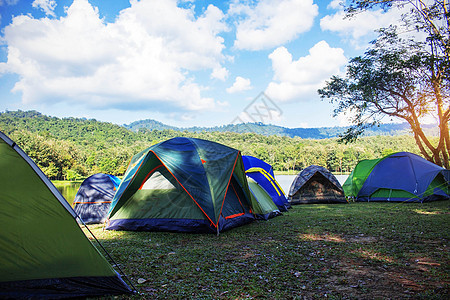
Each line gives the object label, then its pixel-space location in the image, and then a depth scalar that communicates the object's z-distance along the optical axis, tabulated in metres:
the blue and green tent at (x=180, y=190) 6.03
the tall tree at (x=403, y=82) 13.59
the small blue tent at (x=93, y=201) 7.95
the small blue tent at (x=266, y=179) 10.19
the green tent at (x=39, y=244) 2.56
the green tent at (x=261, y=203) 7.88
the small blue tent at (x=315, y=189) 12.56
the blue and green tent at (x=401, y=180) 11.63
